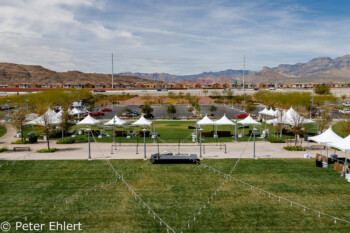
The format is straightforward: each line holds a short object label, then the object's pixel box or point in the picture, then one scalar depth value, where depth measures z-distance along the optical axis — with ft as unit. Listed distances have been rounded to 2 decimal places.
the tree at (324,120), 104.06
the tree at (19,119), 99.35
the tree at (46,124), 83.46
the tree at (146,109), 165.99
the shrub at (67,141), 96.17
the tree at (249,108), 180.84
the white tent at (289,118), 92.80
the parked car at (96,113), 178.83
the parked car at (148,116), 166.75
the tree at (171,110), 170.28
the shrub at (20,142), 95.91
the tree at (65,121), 99.35
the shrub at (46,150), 82.01
